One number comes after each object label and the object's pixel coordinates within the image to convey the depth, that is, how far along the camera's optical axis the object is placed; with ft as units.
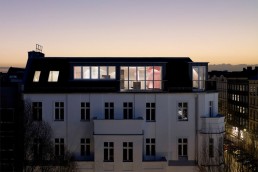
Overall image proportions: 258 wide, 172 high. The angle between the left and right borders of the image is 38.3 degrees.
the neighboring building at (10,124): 108.37
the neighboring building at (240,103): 279.90
